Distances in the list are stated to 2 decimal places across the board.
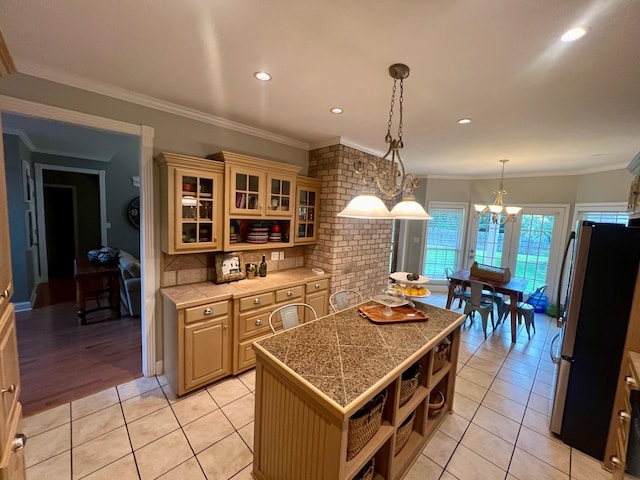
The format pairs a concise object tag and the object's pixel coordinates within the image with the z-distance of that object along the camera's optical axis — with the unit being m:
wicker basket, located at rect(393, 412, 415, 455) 1.80
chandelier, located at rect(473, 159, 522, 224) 4.20
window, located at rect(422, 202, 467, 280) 5.88
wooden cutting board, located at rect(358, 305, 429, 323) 2.07
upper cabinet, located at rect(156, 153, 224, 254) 2.39
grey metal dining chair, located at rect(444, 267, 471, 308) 4.28
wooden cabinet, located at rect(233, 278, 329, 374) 2.63
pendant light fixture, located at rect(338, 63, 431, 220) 1.67
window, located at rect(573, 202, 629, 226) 4.10
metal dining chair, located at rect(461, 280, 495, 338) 3.79
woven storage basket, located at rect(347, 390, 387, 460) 1.35
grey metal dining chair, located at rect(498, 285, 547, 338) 3.86
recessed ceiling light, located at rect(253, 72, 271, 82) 1.89
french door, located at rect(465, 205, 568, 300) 4.90
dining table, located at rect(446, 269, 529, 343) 3.72
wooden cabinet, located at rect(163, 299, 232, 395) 2.32
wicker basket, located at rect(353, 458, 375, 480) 1.51
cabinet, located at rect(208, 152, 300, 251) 2.73
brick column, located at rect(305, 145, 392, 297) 3.44
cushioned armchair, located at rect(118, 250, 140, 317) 3.77
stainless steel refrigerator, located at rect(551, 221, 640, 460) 1.85
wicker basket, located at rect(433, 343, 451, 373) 2.10
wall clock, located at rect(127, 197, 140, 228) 6.32
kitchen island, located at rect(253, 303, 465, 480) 1.24
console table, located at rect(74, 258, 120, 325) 3.68
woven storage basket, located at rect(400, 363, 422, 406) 1.73
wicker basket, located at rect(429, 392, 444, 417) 2.16
